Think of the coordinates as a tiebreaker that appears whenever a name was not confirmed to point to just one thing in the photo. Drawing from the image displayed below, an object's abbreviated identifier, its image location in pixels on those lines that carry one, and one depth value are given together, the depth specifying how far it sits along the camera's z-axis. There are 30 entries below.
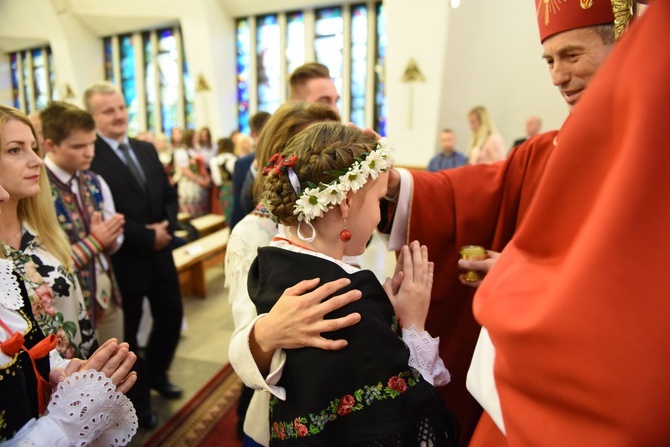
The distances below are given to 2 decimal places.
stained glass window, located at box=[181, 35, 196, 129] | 11.15
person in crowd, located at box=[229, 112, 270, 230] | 2.61
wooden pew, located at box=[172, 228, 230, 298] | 4.55
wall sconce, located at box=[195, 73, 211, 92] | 10.63
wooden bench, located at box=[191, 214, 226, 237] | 6.47
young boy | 2.17
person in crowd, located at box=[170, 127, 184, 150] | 9.96
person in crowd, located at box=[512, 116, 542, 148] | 6.03
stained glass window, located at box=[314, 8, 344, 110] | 11.00
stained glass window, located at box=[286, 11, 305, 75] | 11.30
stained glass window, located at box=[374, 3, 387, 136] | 10.65
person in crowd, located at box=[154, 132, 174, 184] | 8.06
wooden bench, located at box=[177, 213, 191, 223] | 6.46
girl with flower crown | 0.99
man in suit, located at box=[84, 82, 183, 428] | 2.62
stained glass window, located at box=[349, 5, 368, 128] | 10.83
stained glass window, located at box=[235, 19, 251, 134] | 11.52
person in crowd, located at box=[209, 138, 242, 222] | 6.82
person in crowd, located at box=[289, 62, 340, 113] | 2.23
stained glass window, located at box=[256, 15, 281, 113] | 11.55
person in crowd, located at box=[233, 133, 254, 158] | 6.97
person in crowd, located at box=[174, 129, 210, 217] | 7.72
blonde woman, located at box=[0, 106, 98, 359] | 1.50
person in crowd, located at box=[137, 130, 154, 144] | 8.85
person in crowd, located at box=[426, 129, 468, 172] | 6.73
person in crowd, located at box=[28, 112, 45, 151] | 2.56
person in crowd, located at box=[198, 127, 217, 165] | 9.55
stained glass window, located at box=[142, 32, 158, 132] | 10.45
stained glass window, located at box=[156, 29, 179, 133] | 11.02
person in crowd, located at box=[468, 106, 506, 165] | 5.91
